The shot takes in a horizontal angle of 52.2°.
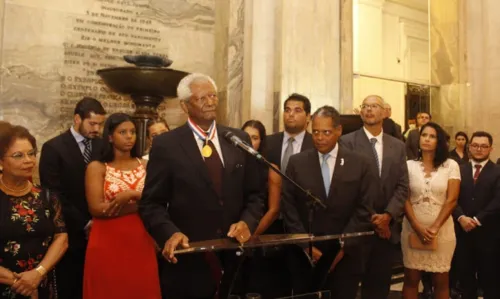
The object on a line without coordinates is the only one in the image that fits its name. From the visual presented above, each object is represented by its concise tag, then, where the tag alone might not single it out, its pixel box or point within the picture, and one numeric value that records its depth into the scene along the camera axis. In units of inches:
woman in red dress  128.7
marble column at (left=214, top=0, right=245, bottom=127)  269.6
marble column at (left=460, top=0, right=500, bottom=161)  297.9
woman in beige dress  167.5
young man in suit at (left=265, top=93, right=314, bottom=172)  166.2
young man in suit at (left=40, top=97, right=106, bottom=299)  149.8
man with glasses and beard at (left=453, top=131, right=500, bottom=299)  189.6
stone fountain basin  198.5
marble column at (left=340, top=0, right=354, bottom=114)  270.7
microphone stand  96.5
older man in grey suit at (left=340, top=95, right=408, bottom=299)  155.3
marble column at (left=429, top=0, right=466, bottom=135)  351.9
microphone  96.4
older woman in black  112.6
